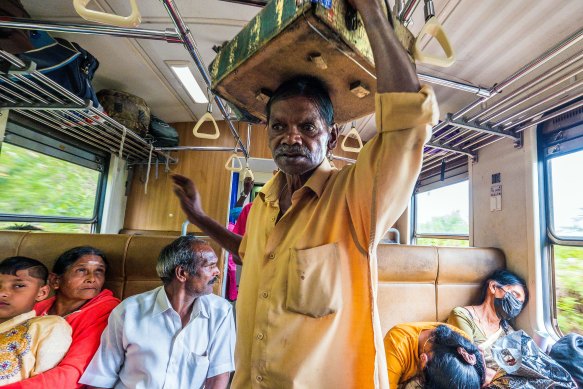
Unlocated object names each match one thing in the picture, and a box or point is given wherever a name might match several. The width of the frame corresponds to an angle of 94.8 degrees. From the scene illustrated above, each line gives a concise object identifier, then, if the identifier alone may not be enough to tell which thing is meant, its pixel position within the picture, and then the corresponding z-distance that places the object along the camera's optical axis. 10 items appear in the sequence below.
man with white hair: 1.33
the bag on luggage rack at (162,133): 3.92
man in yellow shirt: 0.57
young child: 1.29
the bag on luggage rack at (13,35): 1.92
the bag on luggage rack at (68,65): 2.20
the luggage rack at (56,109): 2.18
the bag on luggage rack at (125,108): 3.27
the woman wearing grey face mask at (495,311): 2.38
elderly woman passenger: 1.40
